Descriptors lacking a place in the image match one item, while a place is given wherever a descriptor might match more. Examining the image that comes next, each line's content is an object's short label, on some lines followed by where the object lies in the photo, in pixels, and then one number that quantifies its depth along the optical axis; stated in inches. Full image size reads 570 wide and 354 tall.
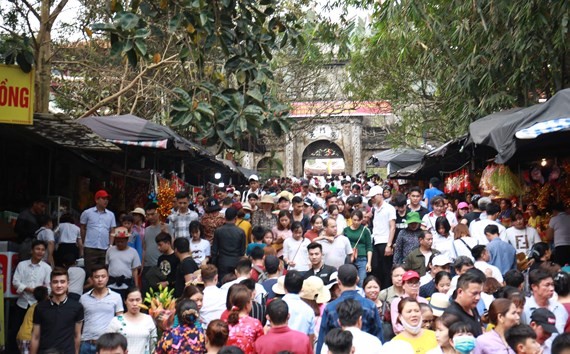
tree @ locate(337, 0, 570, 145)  475.8
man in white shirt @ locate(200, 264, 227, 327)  321.4
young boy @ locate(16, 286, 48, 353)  336.2
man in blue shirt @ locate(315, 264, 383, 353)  285.4
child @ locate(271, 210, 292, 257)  494.0
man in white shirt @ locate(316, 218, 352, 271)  445.4
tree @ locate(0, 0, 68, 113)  534.6
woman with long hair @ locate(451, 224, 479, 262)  414.6
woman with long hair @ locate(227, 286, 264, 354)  271.3
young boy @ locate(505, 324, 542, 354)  238.8
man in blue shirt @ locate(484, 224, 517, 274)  412.5
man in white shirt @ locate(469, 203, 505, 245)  449.3
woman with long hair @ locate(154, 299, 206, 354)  266.4
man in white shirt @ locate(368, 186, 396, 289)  500.7
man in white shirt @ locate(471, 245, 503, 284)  368.2
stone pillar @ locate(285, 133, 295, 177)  2199.8
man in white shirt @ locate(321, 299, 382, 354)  247.6
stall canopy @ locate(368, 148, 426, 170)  971.9
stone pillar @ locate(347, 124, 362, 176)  2166.6
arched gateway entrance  2283.5
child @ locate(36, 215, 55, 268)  432.8
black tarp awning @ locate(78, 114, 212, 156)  514.9
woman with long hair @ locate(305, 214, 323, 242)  478.0
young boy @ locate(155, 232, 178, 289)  423.8
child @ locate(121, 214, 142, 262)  463.8
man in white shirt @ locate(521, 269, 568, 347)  298.4
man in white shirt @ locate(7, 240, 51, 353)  383.9
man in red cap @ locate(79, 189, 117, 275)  464.4
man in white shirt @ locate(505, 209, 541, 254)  449.7
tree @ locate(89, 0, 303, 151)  307.0
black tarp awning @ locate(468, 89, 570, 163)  371.2
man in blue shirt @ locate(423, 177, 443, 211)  661.0
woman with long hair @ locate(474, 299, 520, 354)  249.9
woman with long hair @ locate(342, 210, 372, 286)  482.6
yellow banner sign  348.8
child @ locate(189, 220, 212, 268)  449.4
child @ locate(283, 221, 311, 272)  443.2
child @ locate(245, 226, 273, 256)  451.7
